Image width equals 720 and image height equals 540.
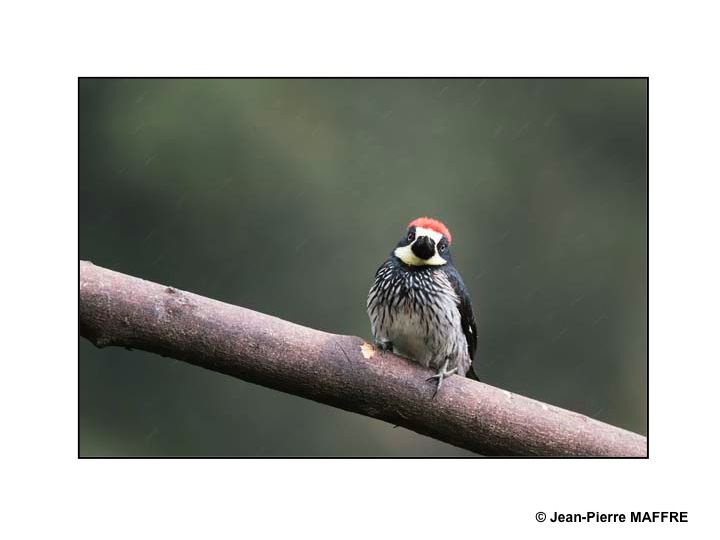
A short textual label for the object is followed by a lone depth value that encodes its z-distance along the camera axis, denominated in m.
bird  7.64
